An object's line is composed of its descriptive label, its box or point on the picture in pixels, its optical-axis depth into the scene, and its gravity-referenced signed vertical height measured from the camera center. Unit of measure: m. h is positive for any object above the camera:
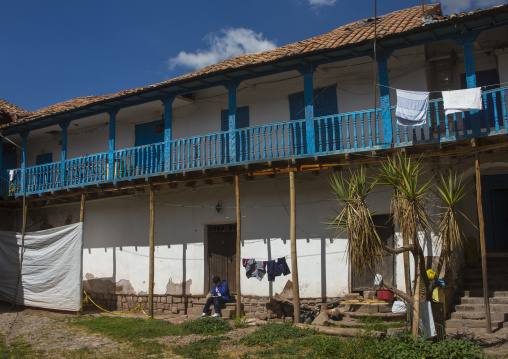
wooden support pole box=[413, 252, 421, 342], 7.89 -0.87
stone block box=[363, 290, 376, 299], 11.64 -0.93
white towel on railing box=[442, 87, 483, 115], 10.07 +3.01
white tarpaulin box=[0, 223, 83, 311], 14.59 -0.25
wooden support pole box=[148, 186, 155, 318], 13.76 -0.11
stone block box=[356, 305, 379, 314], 11.00 -1.21
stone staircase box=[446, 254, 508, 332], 9.91 -0.98
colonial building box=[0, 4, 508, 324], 11.50 +2.58
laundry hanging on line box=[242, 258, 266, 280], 13.31 -0.34
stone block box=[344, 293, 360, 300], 11.69 -0.97
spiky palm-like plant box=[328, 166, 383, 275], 7.86 +0.38
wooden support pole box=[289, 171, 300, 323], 11.46 +0.08
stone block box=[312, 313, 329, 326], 10.75 -1.39
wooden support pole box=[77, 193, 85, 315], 14.46 +1.14
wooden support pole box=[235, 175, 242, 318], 12.33 -0.16
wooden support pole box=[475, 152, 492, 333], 9.45 -0.21
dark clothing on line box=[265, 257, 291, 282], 12.98 -0.34
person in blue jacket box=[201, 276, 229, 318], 12.93 -1.01
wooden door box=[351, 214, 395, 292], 11.98 -0.29
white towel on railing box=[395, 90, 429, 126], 10.62 +3.03
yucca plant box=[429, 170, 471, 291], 8.09 +0.37
